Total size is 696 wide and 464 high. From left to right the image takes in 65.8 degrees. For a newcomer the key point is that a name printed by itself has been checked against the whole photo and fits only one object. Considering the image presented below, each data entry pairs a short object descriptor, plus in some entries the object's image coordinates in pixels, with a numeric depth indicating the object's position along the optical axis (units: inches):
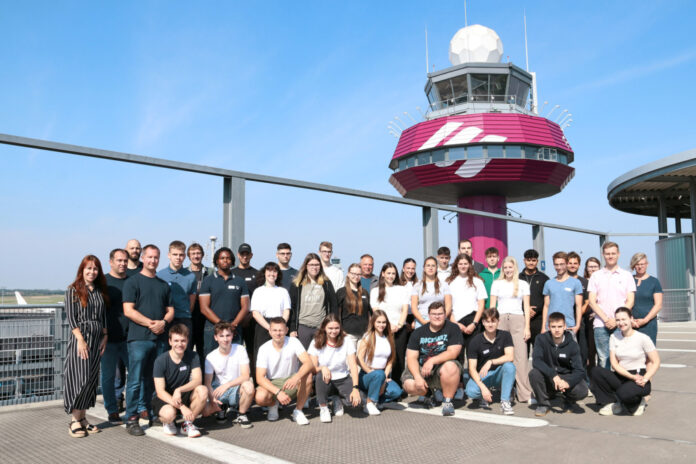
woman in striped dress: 175.2
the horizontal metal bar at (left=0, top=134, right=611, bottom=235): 190.4
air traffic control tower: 1123.9
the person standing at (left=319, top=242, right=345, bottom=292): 249.3
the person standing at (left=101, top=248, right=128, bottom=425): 191.6
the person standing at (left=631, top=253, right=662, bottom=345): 237.6
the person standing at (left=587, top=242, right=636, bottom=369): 229.3
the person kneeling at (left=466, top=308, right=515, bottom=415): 209.6
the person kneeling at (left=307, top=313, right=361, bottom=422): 202.5
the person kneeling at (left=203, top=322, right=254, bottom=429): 189.5
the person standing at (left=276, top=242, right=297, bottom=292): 236.1
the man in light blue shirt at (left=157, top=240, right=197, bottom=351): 202.1
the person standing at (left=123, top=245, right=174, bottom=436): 183.8
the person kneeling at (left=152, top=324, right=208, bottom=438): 175.5
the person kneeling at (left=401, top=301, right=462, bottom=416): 208.7
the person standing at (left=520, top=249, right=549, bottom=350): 247.6
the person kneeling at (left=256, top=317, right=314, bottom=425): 194.9
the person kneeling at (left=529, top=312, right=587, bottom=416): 203.5
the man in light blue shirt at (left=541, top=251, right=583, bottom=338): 237.3
